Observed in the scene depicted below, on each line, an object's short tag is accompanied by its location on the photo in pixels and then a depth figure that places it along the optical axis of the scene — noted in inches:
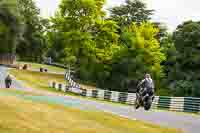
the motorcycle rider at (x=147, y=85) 936.3
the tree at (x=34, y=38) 4009.4
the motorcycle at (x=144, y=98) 957.2
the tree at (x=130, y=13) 3909.9
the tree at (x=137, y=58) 2856.8
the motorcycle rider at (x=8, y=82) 1993.1
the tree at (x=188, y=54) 2573.8
